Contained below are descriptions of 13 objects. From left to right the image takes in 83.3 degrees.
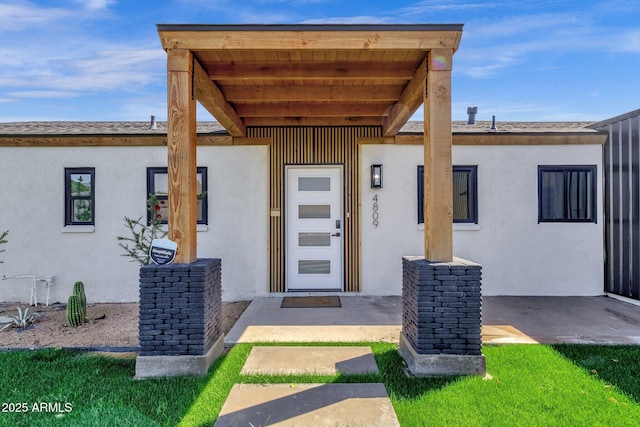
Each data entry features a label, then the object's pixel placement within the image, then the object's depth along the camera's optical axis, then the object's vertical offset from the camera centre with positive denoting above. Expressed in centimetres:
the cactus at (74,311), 473 -126
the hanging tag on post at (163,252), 323 -34
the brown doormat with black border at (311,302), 552 -142
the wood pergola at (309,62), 336 +153
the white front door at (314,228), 640 -26
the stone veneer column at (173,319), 320 -94
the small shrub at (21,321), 469 -140
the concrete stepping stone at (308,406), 245 -142
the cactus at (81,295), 482 -108
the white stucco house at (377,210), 616 +5
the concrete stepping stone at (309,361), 324 -142
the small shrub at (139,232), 603 -36
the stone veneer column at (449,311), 321 -89
